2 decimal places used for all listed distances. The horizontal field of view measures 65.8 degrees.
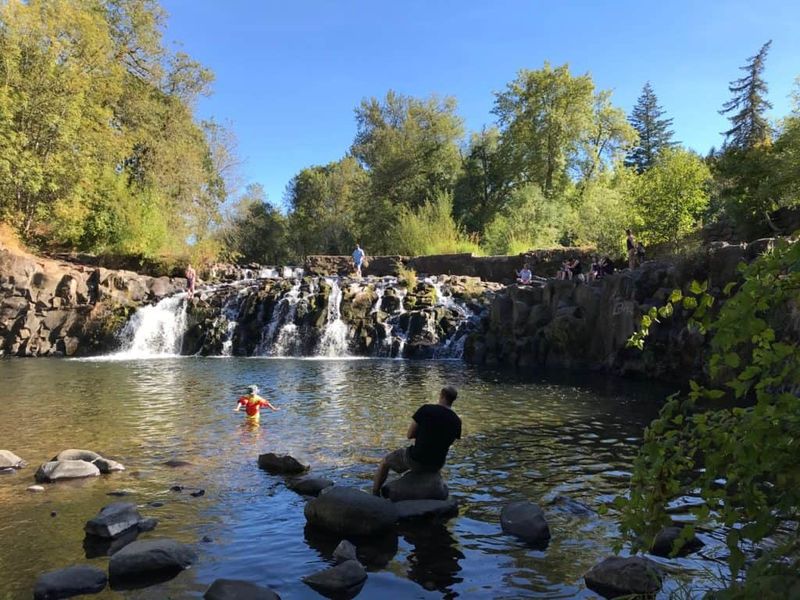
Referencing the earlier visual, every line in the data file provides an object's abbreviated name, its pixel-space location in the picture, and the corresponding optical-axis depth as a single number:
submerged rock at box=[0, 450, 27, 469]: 8.53
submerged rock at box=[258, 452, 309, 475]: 8.55
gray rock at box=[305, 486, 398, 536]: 6.32
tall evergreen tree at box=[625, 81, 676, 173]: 74.75
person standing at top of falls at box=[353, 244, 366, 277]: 33.28
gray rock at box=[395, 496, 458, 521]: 6.77
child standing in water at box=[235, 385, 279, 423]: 11.65
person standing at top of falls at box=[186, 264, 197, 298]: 30.19
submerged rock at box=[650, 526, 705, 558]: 5.80
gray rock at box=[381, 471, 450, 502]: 7.25
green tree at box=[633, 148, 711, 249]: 27.27
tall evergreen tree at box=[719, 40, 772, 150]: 47.81
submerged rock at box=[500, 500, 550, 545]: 6.27
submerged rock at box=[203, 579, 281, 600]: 4.75
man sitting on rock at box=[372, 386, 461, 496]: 7.22
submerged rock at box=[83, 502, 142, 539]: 6.09
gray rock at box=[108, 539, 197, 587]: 5.26
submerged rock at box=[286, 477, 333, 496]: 7.72
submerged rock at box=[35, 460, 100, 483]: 7.97
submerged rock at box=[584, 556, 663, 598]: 5.01
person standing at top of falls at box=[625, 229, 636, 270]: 23.62
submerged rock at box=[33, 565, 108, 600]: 4.89
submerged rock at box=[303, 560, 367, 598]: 5.14
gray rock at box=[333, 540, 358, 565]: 5.73
